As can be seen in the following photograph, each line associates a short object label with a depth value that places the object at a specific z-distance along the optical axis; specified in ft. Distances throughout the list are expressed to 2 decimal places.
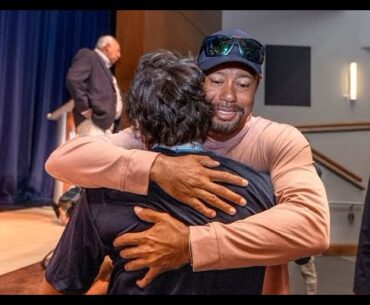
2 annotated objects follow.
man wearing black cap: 2.43
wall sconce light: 15.60
